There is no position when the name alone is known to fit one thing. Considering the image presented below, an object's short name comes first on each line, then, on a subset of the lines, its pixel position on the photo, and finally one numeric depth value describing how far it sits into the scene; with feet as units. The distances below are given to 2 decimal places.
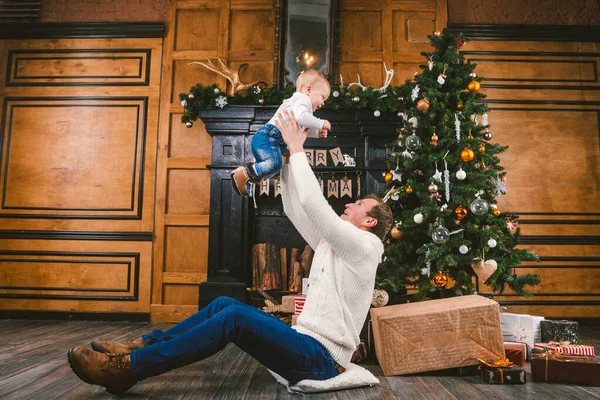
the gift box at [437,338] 6.95
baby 5.84
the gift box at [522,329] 8.10
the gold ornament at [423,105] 9.34
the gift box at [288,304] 9.86
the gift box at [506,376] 6.45
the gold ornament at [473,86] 9.48
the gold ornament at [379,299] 8.30
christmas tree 8.66
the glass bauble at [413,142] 9.23
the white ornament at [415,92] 9.80
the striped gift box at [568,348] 6.93
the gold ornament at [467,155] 8.80
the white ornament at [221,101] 12.45
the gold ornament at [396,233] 9.06
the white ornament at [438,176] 9.00
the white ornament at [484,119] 9.49
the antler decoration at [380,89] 12.25
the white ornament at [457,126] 9.13
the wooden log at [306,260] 12.18
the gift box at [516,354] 7.61
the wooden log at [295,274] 12.05
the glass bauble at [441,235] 8.33
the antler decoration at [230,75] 13.03
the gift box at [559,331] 7.64
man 5.05
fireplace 12.38
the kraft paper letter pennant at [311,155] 12.67
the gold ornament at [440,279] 8.84
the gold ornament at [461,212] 8.76
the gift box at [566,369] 6.42
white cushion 5.46
